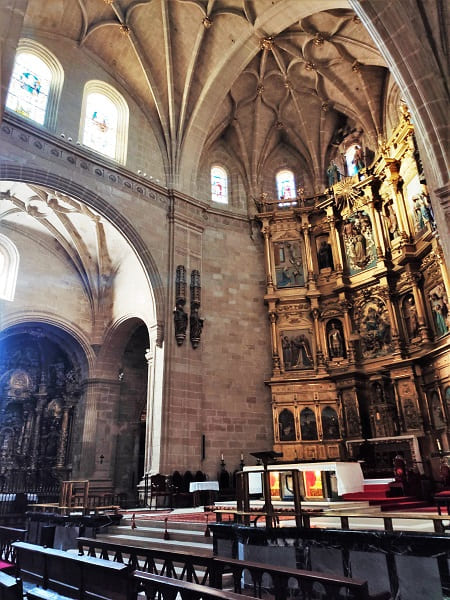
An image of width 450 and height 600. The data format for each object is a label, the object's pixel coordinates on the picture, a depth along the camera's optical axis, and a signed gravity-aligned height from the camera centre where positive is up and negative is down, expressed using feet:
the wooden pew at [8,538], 22.21 -2.29
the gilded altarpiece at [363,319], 46.42 +17.62
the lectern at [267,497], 19.30 -0.59
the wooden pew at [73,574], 13.30 -2.74
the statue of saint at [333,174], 63.52 +40.43
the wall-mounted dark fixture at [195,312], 50.77 +18.37
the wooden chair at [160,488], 41.87 -0.12
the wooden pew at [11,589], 11.10 -2.24
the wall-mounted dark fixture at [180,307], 49.73 +18.73
